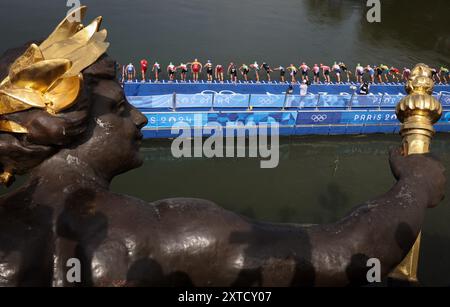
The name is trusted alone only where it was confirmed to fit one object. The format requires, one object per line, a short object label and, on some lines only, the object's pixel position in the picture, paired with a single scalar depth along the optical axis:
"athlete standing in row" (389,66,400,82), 25.42
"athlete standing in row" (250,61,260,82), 23.90
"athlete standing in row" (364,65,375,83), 25.00
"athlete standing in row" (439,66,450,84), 25.52
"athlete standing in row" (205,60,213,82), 22.56
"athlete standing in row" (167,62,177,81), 22.03
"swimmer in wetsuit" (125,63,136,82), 21.04
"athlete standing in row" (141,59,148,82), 22.03
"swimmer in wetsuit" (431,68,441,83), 26.01
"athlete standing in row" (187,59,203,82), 23.14
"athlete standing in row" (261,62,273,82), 23.88
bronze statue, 2.41
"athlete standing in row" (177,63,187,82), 22.20
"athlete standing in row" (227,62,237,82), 22.78
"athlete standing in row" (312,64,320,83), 24.09
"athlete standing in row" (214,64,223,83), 23.30
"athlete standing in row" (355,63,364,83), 25.05
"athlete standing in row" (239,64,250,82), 23.29
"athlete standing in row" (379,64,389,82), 25.20
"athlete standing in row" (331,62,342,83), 24.44
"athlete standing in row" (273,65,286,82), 23.81
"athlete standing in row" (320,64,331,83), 23.95
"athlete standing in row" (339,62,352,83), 24.75
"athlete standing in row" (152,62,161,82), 22.35
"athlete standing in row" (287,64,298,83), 23.94
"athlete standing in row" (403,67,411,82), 24.34
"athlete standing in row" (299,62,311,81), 23.92
